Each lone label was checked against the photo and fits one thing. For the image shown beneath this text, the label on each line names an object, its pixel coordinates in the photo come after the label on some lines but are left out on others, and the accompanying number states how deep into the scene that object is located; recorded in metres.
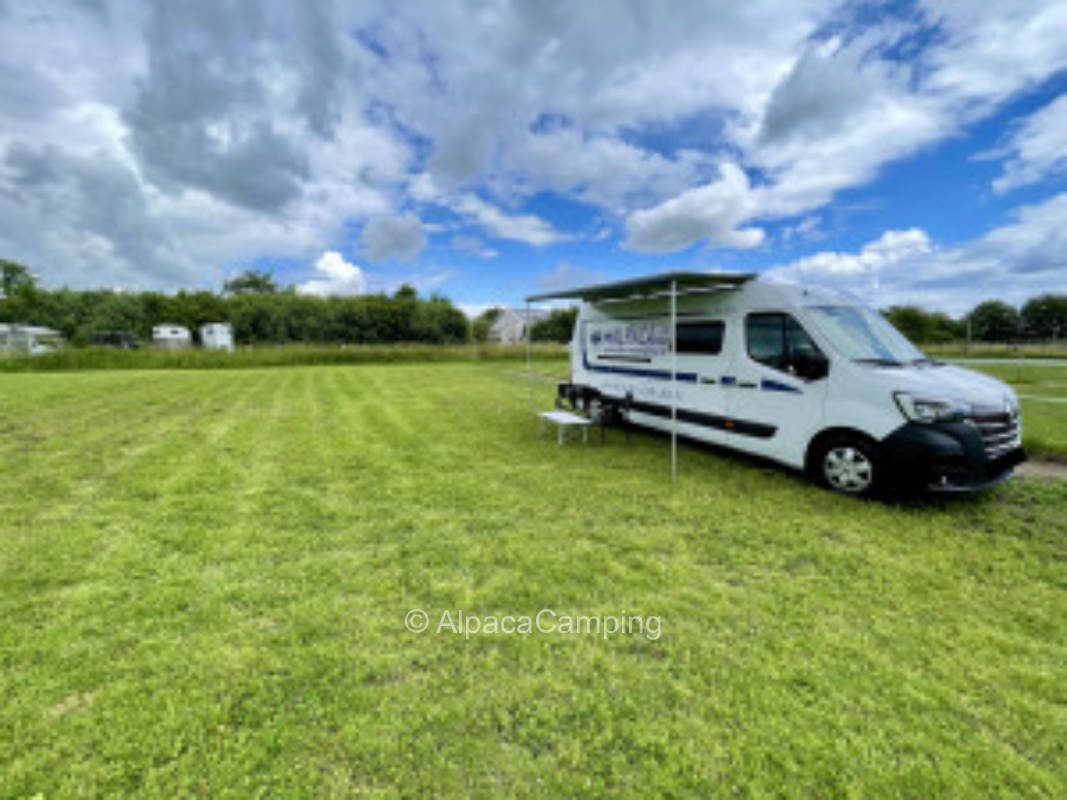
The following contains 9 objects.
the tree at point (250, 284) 71.48
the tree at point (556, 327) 59.81
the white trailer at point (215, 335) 40.41
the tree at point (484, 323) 65.88
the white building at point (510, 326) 75.12
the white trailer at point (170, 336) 41.97
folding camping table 7.30
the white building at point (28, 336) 36.53
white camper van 4.48
